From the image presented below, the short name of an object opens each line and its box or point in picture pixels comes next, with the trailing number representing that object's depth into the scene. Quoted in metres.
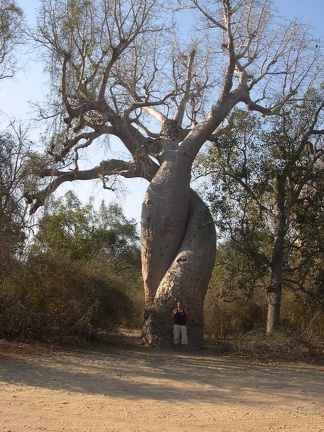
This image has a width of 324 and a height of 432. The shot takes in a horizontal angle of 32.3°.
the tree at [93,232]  18.69
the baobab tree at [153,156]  11.37
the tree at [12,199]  9.95
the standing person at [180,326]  10.81
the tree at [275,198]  11.56
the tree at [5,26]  11.43
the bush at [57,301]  10.04
